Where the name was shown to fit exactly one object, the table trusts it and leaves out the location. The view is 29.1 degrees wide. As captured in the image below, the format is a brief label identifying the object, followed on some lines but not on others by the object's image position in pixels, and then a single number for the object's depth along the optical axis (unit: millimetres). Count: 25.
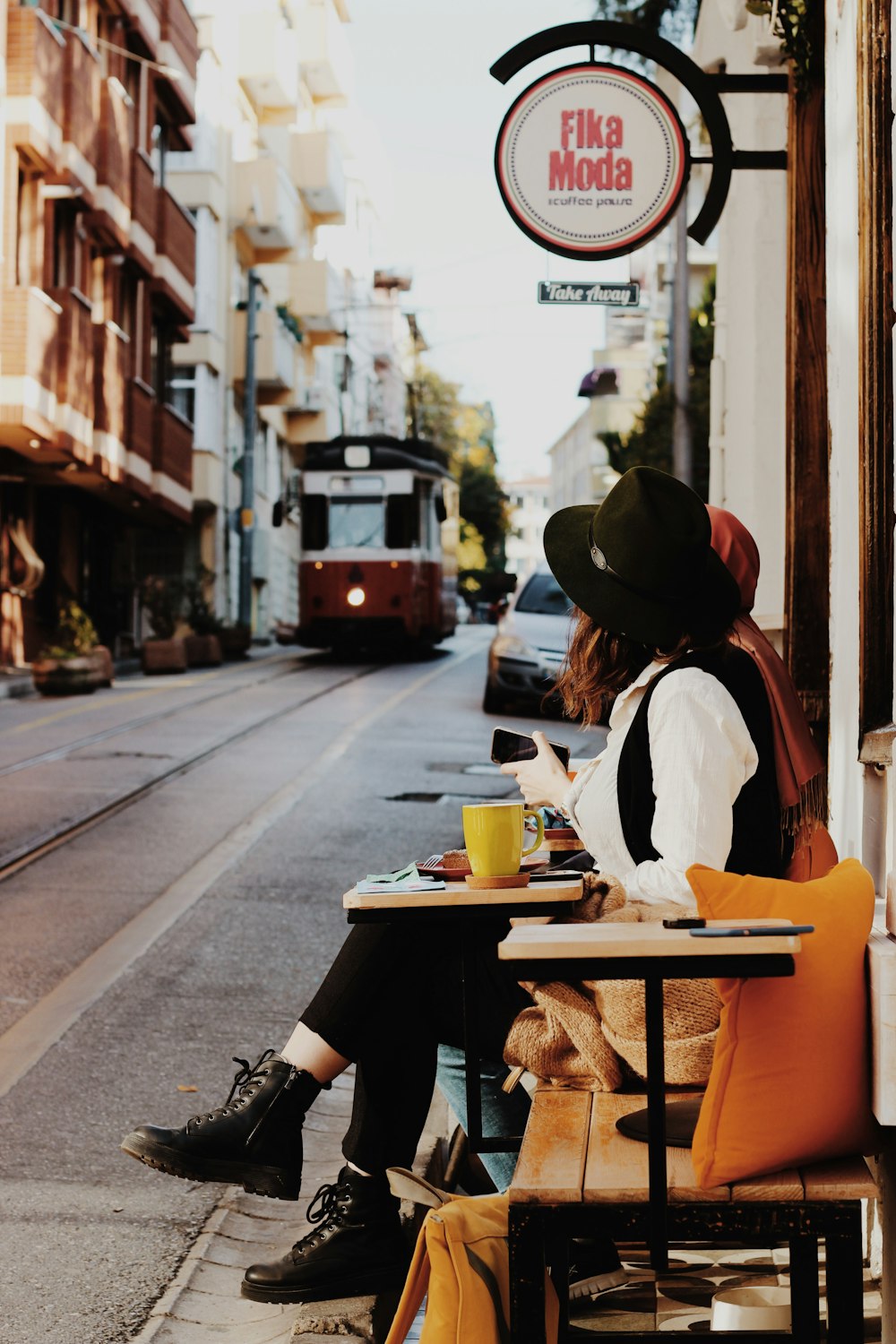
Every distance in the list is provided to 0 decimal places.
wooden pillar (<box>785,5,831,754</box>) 5902
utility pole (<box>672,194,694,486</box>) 20000
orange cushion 2574
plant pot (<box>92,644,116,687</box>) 21781
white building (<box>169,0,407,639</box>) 37875
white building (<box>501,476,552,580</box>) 153125
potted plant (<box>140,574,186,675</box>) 25781
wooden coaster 3096
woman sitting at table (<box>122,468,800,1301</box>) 3148
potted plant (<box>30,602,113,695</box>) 20969
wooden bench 2557
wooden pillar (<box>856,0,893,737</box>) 3715
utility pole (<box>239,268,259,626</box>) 36094
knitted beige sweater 2936
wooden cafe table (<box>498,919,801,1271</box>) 2477
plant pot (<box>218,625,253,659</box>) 30266
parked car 17719
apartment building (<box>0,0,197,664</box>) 22297
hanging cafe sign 6883
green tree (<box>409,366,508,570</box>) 78438
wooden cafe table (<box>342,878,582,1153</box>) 2957
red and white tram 26828
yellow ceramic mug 3133
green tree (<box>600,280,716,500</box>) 26375
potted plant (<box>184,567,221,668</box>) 27484
